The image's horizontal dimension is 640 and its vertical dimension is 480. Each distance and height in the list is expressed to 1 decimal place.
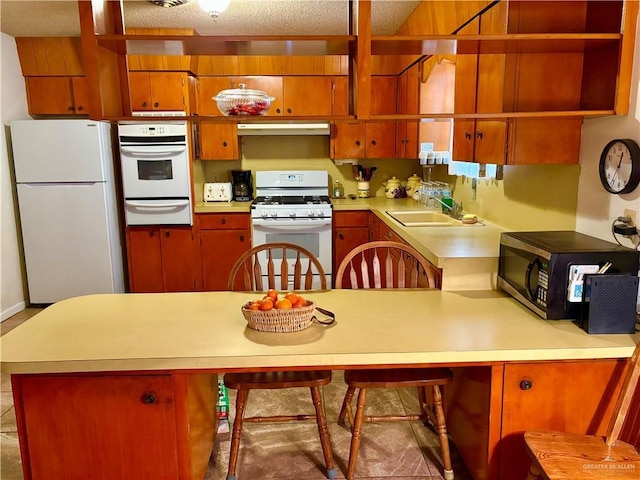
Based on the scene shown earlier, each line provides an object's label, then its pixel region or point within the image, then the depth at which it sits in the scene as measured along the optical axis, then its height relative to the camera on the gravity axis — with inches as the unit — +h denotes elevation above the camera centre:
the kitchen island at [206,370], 57.7 -25.6
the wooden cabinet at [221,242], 172.7 -29.9
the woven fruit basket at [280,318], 63.0 -20.8
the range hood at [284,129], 177.3 +9.6
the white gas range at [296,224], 169.5 -23.4
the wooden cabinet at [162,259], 172.2 -35.7
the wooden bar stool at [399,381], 71.2 -32.4
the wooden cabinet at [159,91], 165.9 +22.5
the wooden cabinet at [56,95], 170.1 +22.1
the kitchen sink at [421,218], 129.1 -18.0
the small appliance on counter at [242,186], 187.2 -11.1
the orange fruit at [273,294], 67.0 -18.9
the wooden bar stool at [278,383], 72.1 -33.0
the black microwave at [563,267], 64.9 -15.3
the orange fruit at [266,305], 63.8 -19.2
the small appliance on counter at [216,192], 183.3 -12.9
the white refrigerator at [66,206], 160.4 -15.9
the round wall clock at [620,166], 69.6 -2.0
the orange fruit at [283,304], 64.1 -19.2
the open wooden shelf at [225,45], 69.2 +16.5
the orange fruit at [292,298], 65.6 -19.0
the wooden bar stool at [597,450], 54.3 -34.6
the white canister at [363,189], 193.3 -13.2
